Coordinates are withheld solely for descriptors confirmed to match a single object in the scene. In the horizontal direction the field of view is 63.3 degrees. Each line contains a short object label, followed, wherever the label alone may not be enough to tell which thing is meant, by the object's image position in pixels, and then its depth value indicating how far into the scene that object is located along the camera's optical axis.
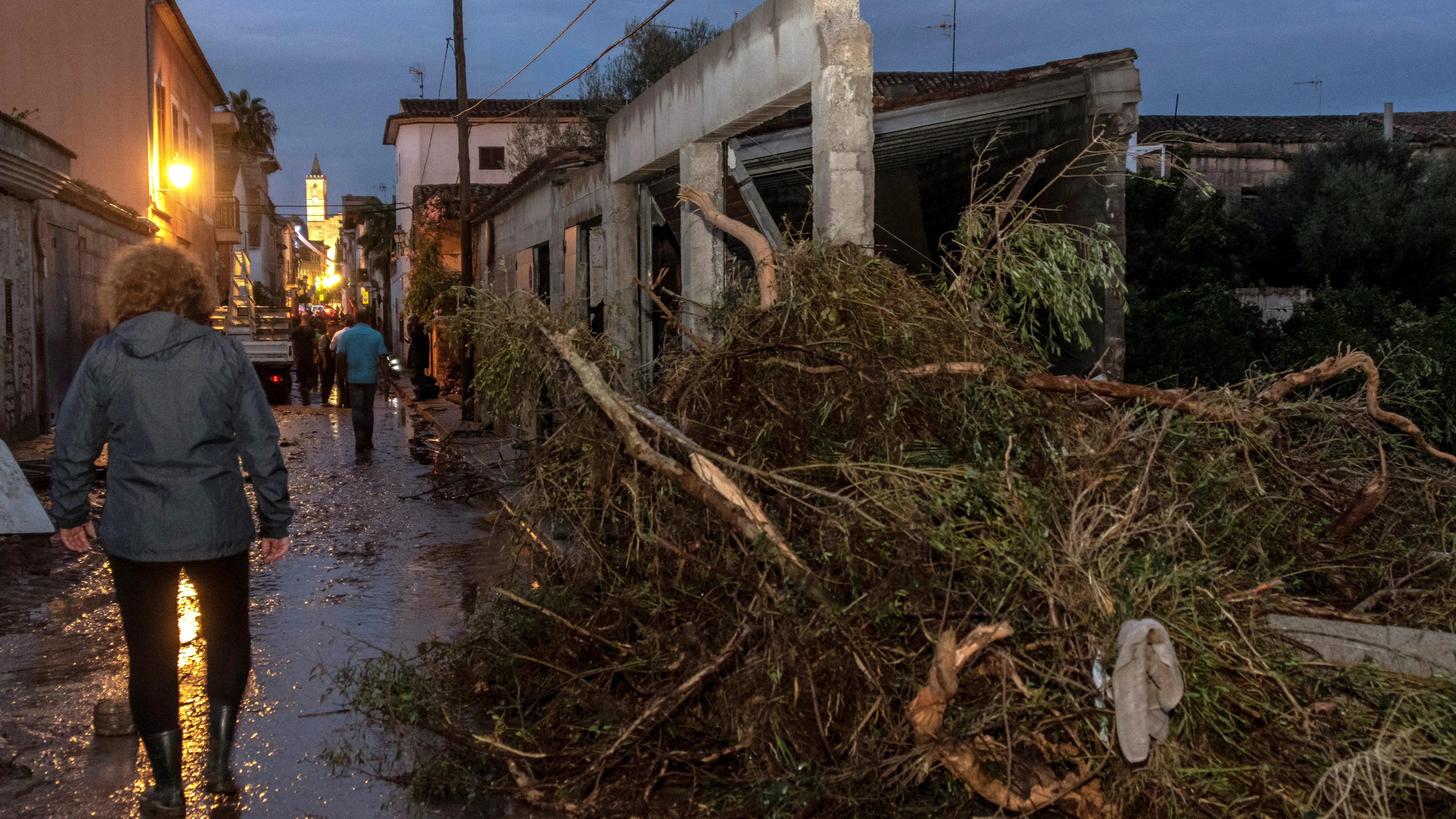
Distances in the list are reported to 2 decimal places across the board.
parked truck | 22.75
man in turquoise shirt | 14.28
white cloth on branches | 3.42
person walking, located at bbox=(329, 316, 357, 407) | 16.30
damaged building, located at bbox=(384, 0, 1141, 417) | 7.40
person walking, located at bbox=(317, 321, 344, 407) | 23.84
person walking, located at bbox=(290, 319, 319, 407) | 23.36
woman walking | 3.87
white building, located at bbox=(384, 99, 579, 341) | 45.38
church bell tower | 80.62
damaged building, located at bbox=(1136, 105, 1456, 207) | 28.22
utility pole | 18.42
